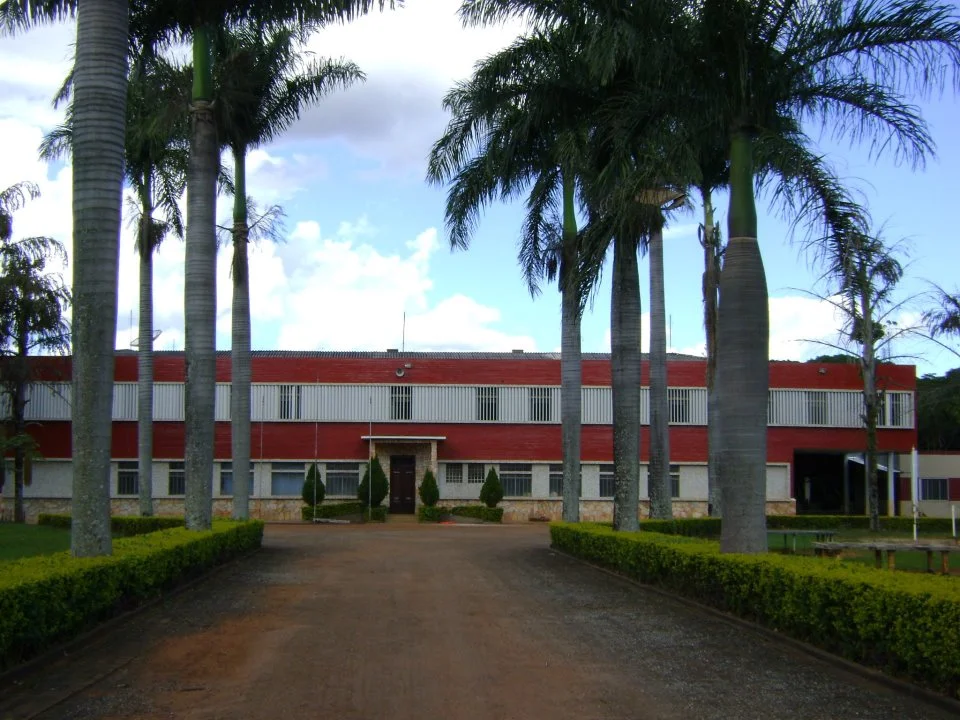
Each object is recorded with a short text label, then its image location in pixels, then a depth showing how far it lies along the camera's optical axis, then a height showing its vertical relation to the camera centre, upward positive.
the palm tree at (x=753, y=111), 13.14 +4.29
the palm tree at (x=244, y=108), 22.83 +7.67
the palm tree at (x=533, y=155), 20.73 +6.00
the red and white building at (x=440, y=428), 42.12 -0.04
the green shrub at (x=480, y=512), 40.94 -3.50
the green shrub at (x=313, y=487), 40.66 -2.43
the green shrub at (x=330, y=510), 40.22 -3.36
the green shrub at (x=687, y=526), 25.27 -2.86
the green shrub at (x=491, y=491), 41.47 -2.65
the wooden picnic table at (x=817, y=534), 20.45 -2.39
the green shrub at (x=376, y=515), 40.31 -3.54
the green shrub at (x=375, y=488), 40.88 -2.48
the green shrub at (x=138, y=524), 27.81 -2.69
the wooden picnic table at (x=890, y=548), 16.56 -2.04
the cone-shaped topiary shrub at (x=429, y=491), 40.97 -2.62
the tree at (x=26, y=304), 32.12 +3.98
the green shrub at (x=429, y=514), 40.34 -3.50
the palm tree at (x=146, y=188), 25.22 +6.75
